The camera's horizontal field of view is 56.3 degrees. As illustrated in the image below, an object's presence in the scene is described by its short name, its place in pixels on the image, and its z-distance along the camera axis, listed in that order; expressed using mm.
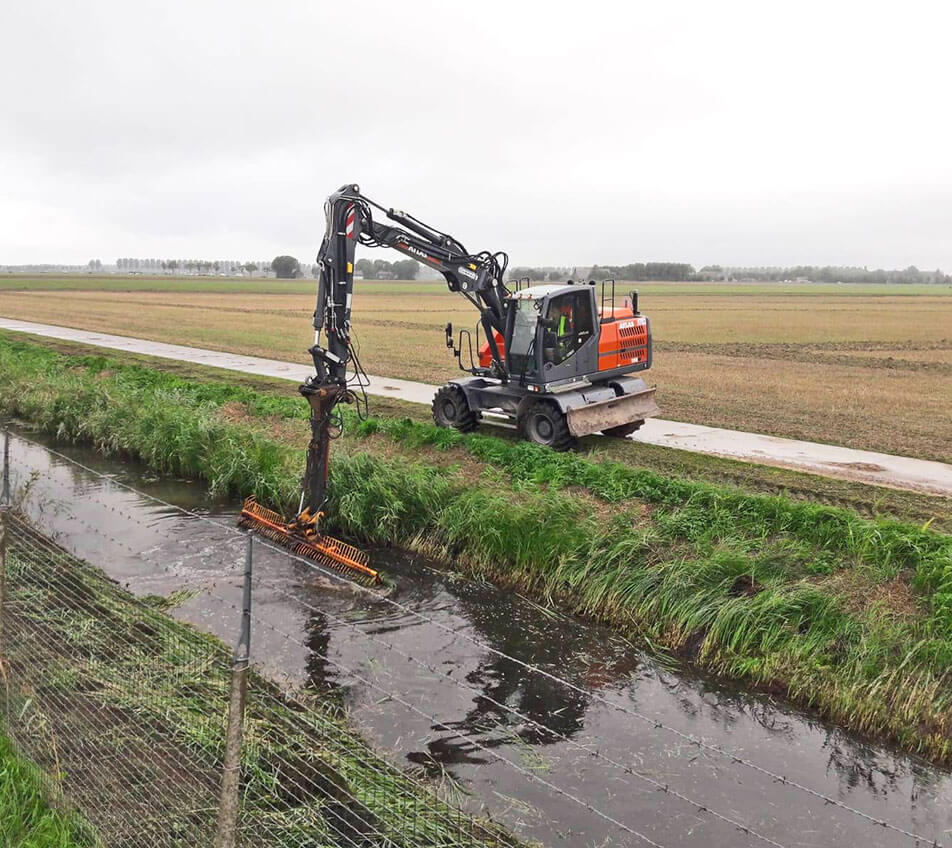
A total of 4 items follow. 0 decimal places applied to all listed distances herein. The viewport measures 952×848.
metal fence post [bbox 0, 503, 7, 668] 6158
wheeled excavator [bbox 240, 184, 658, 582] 13508
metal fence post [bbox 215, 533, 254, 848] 4168
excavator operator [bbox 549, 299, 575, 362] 15133
